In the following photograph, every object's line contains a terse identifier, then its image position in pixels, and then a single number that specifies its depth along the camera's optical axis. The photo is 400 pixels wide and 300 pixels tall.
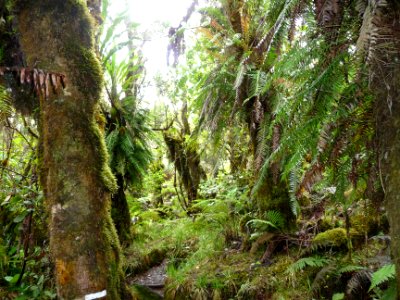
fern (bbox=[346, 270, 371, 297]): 2.84
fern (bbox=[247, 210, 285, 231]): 3.74
